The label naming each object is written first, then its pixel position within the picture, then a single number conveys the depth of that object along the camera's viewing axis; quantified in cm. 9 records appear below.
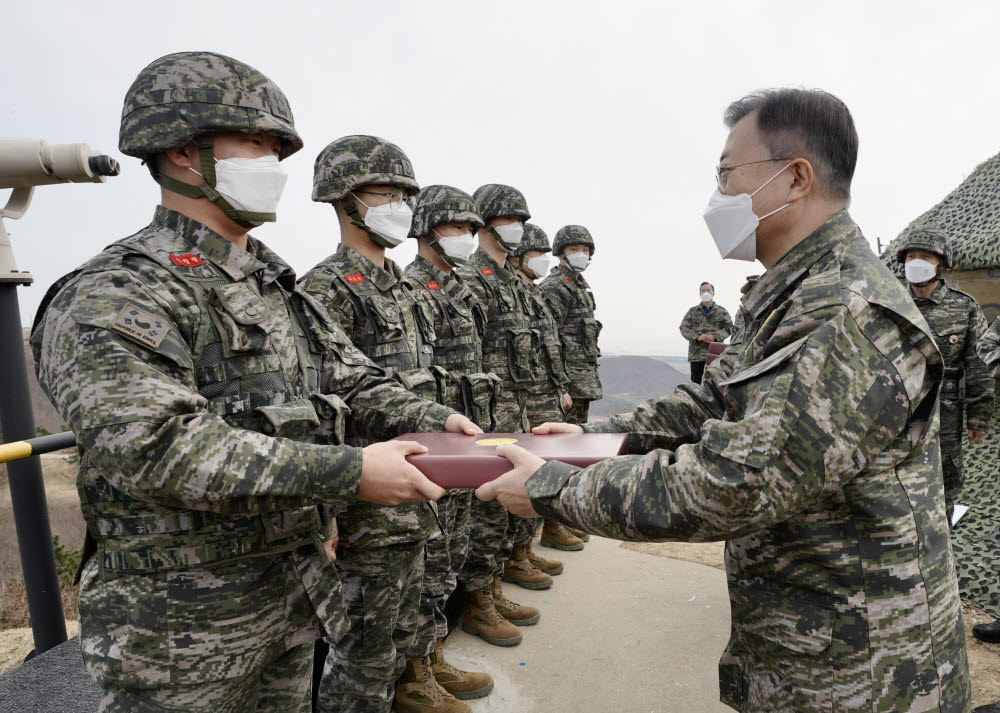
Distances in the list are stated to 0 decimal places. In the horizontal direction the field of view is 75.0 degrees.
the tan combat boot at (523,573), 515
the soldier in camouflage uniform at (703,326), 1262
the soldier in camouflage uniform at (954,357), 538
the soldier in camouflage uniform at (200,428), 152
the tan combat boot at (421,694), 333
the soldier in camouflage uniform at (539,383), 528
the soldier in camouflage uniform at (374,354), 288
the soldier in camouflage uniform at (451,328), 369
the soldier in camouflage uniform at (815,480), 144
